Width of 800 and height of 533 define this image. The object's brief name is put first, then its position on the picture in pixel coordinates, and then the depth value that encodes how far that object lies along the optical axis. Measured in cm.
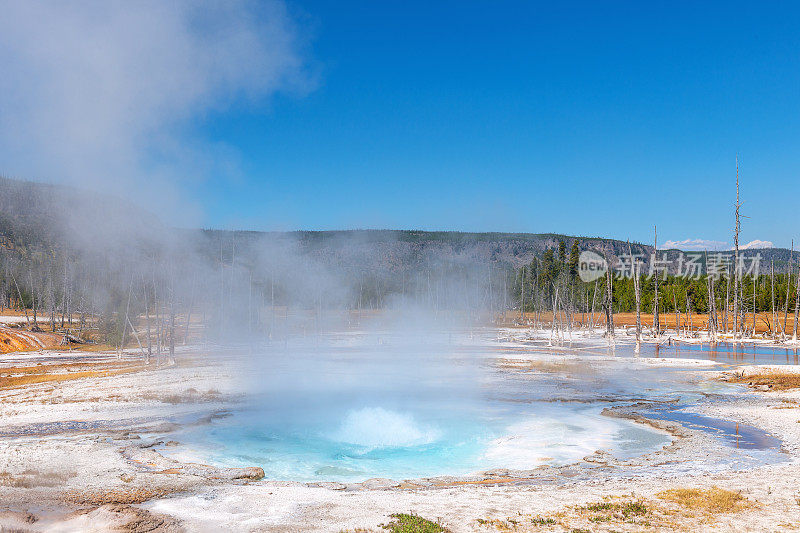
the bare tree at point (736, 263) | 3903
